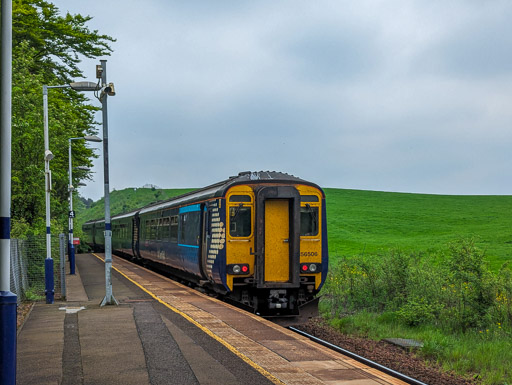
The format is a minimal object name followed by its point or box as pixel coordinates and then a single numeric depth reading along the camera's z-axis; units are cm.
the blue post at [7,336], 536
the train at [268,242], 1475
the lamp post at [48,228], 1741
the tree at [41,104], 2562
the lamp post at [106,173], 1511
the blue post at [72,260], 2976
